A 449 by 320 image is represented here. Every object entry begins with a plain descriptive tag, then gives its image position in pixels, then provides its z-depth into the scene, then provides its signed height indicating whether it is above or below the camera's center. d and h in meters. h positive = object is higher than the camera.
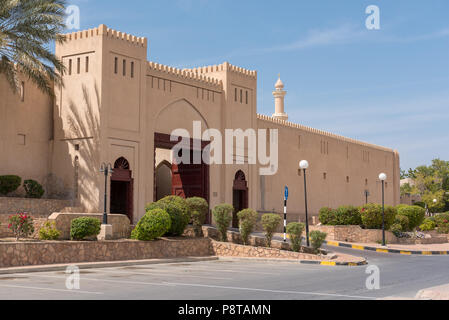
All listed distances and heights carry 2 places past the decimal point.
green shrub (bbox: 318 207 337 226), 30.45 -0.83
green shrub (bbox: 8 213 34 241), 18.14 -0.68
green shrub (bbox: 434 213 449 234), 37.88 -1.42
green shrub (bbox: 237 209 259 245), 23.44 -0.83
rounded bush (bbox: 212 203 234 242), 23.69 -0.67
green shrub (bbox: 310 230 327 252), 22.14 -1.37
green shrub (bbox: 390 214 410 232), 32.72 -1.11
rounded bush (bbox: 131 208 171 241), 20.61 -0.86
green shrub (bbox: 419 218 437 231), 39.81 -1.63
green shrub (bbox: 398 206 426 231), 33.78 -0.76
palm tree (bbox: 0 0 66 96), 21.45 +6.10
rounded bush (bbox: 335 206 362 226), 30.22 -0.77
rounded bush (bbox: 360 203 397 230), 30.39 -0.73
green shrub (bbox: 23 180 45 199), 23.88 +0.49
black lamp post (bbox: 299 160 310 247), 23.87 +1.46
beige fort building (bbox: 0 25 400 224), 24.42 +3.41
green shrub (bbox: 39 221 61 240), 18.64 -0.95
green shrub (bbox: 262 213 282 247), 22.80 -0.80
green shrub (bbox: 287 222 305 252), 22.02 -1.18
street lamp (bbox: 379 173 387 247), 27.83 -0.66
